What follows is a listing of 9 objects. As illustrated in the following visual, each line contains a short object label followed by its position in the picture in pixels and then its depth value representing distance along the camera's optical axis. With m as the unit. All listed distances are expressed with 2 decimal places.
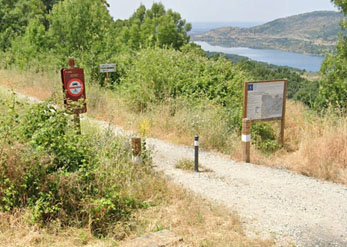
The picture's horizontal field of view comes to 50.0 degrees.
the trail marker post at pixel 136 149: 5.86
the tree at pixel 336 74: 12.05
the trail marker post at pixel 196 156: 6.65
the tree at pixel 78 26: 16.48
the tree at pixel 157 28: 22.70
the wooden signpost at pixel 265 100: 8.12
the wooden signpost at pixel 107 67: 12.26
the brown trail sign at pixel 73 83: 6.22
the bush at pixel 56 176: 4.30
